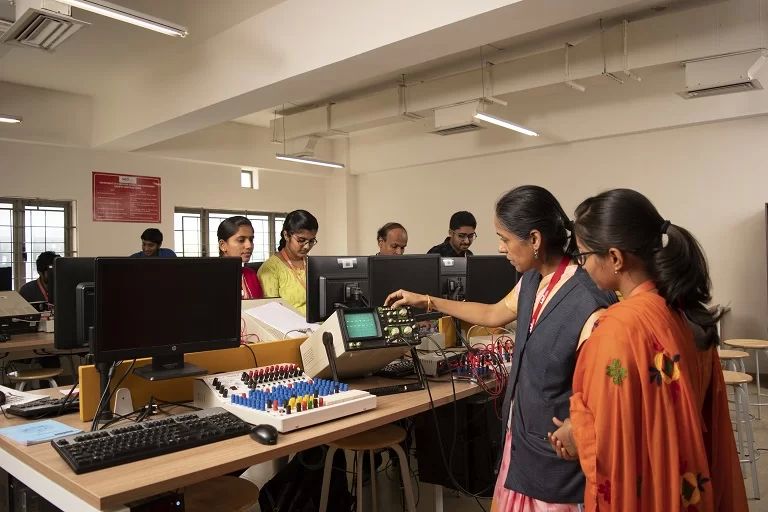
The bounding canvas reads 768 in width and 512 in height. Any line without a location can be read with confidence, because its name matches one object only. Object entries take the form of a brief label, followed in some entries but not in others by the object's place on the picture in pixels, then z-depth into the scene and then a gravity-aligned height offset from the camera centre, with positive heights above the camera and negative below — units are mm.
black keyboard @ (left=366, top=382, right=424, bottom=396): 1948 -444
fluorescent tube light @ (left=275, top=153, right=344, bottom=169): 6992 +1279
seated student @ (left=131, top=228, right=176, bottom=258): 5618 +238
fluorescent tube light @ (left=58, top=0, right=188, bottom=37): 3033 +1386
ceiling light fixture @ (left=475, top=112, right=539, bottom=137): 5441 +1332
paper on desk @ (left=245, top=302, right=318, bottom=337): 2311 -230
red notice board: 6688 +813
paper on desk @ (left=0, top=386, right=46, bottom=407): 1924 -445
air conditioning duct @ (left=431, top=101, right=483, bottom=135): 5617 +1402
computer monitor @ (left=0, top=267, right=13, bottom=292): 5066 -96
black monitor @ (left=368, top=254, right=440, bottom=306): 2410 -64
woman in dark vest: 1390 -213
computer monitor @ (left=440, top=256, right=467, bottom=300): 2955 -95
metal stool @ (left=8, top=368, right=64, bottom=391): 3955 -772
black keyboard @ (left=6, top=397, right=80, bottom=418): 1775 -439
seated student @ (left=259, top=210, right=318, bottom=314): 3191 -18
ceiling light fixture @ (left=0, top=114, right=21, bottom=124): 5204 +1365
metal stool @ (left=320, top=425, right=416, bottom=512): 2139 -702
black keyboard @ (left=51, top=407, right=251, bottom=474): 1303 -425
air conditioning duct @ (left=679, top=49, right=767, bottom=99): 4180 +1351
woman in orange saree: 1150 -261
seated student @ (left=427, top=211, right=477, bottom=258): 4441 +198
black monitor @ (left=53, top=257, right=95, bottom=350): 1915 -98
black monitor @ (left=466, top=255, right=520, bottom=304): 2838 -103
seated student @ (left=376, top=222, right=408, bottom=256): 4371 +166
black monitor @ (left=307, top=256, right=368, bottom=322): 2441 -101
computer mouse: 1443 -433
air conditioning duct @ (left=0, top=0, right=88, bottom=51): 3078 +1351
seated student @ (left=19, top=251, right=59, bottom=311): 5074 -173
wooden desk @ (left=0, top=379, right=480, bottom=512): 1189 -457
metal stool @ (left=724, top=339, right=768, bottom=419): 4332 -697
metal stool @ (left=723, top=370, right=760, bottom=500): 2906 -893
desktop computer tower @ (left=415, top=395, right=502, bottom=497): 2639 -875
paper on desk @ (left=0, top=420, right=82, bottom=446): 1485 -444
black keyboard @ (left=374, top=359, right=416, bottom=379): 2227 -432
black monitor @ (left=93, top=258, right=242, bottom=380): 1645 -137
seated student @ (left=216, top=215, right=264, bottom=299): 3092 +126
